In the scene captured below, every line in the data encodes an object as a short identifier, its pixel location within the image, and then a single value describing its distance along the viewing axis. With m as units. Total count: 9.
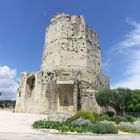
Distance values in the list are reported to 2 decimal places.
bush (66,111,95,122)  11.91
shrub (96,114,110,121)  13.13
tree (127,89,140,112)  19.56
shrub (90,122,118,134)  8.46
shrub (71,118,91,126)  9.64
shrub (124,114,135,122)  13.54
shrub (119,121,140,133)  10.23
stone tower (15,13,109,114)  17.63
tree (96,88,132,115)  17.10
